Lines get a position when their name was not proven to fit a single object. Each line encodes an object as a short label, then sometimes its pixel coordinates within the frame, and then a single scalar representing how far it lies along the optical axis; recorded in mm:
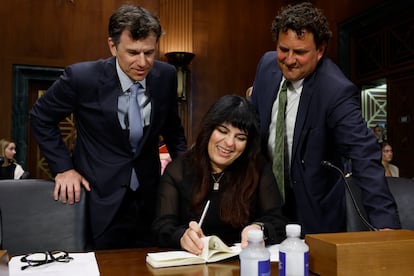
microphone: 1577
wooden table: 1304
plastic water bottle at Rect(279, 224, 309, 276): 1113
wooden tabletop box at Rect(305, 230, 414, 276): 1150
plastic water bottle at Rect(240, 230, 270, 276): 1058
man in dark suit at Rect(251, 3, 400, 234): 1807
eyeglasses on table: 1383
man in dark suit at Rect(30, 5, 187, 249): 1945
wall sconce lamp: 5457
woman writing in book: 1839
